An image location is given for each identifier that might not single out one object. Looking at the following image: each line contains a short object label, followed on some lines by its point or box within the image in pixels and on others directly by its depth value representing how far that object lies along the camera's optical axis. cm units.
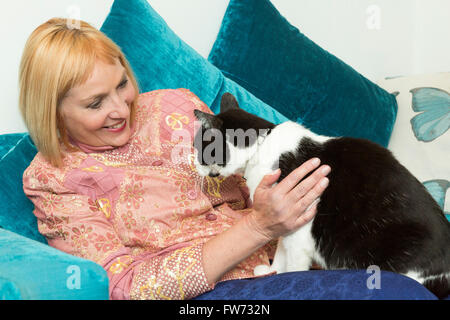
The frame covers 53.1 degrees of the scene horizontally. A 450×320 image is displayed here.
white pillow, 186
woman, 106
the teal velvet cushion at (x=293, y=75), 185
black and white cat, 104
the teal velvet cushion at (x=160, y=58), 157
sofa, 156
